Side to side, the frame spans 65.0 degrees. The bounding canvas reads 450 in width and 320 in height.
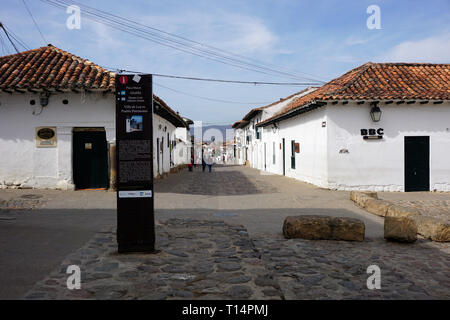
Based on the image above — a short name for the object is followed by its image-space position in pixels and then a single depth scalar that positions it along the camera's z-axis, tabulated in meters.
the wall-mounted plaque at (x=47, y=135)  12.07
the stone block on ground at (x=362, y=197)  9.60
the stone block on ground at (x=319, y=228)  6.27
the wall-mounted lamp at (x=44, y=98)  11.86
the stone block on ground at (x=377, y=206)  8.53
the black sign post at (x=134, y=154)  4.92
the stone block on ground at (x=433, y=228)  6.29
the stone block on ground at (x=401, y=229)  6.08
